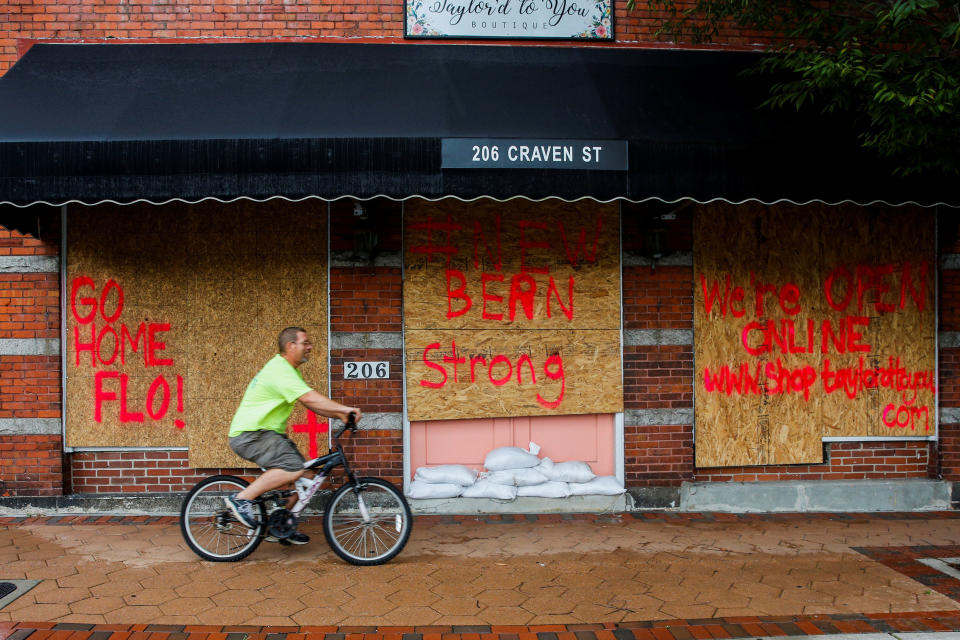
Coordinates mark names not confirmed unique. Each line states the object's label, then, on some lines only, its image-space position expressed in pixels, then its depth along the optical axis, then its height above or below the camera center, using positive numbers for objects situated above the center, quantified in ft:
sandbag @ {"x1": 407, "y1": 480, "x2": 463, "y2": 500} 21.63 -5.57
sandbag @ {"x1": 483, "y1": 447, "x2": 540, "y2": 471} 22.15 -4.68
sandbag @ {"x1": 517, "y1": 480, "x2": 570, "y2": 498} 21.68 -5.58
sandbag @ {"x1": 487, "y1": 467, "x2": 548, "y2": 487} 21.80 -5.19
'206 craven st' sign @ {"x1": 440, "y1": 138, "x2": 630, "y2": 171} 18.24 +4.38
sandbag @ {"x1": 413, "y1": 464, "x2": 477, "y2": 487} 21.88 -5.13
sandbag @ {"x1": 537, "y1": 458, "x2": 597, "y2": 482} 22.26 -5.12
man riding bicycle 17.04 -2.55
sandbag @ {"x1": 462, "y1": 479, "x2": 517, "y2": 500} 21.43 -5.55
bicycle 17.30 -5.21
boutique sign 22.57 +9.93
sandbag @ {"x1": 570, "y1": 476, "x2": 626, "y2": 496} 21.95 -5.58
